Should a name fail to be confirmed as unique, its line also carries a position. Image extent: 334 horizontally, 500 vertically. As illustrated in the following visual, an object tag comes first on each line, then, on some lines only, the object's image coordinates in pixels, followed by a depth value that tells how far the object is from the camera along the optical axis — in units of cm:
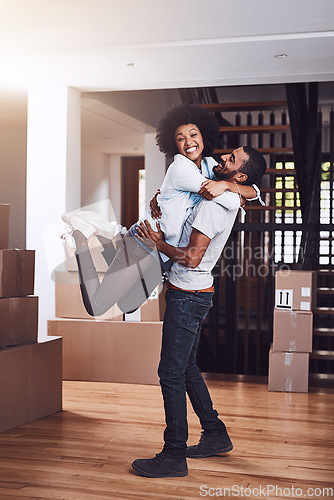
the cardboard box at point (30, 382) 305
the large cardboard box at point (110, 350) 423
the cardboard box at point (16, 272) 312
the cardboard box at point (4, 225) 316
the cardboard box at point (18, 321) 317
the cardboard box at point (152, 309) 429
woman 229
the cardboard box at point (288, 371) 411
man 235
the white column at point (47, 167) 459
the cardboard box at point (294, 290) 415
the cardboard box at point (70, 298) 434
